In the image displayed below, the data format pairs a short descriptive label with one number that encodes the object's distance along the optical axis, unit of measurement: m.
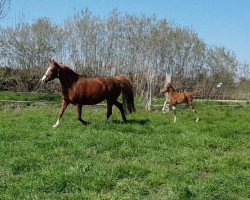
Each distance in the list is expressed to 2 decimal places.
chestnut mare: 14.75
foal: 18.27
